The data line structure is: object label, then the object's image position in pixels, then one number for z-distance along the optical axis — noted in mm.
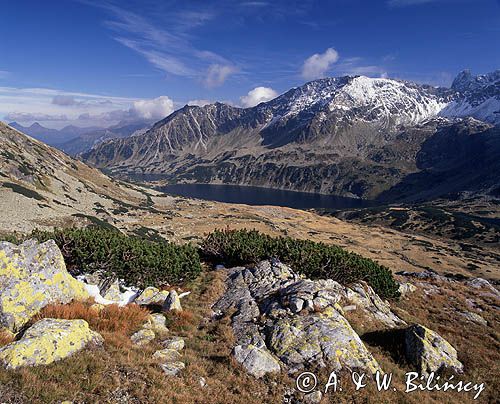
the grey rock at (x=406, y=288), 32238
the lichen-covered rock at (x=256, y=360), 13883
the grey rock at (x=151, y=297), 20931
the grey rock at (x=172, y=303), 19525
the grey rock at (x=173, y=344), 15177
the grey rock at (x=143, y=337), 15008
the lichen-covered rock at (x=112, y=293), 20891
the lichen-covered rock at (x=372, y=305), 22459
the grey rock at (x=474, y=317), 26455
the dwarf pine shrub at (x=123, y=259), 23969
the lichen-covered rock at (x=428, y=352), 16891
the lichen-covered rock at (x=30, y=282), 15086
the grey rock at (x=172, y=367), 12630
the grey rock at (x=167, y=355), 13633
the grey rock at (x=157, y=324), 16766
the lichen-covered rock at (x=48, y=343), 11047
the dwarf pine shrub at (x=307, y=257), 28312
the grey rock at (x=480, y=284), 41250
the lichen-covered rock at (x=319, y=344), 15039
